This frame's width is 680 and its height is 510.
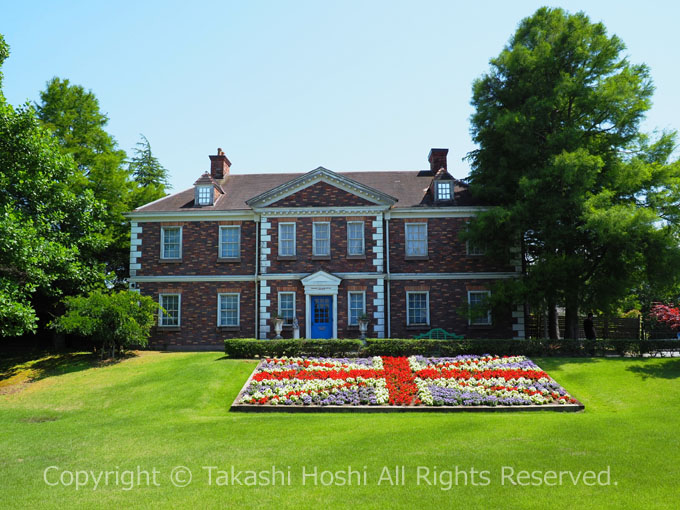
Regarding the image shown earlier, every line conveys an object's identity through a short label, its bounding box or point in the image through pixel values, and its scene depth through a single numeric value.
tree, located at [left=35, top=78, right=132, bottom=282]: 29.33
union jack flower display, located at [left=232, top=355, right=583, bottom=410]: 15.25
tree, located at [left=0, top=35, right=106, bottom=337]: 19.17
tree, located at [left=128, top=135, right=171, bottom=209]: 47.50
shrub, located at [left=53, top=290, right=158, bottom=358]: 21.95
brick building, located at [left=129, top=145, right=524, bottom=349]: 25.72
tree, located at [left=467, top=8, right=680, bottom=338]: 21.66
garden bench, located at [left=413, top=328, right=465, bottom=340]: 24.83
